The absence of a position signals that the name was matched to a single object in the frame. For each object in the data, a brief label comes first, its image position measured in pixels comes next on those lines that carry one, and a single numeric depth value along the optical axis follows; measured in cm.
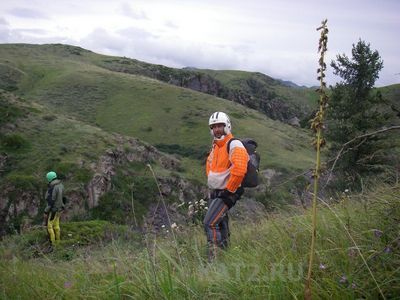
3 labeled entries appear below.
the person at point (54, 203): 1348
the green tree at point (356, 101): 3170
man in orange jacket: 620
